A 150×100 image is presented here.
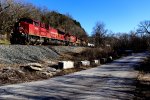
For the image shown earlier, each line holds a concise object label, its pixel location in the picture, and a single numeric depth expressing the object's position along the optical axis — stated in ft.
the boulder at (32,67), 29.89
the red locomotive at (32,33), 46.11
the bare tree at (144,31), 168.43
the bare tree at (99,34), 140.76
